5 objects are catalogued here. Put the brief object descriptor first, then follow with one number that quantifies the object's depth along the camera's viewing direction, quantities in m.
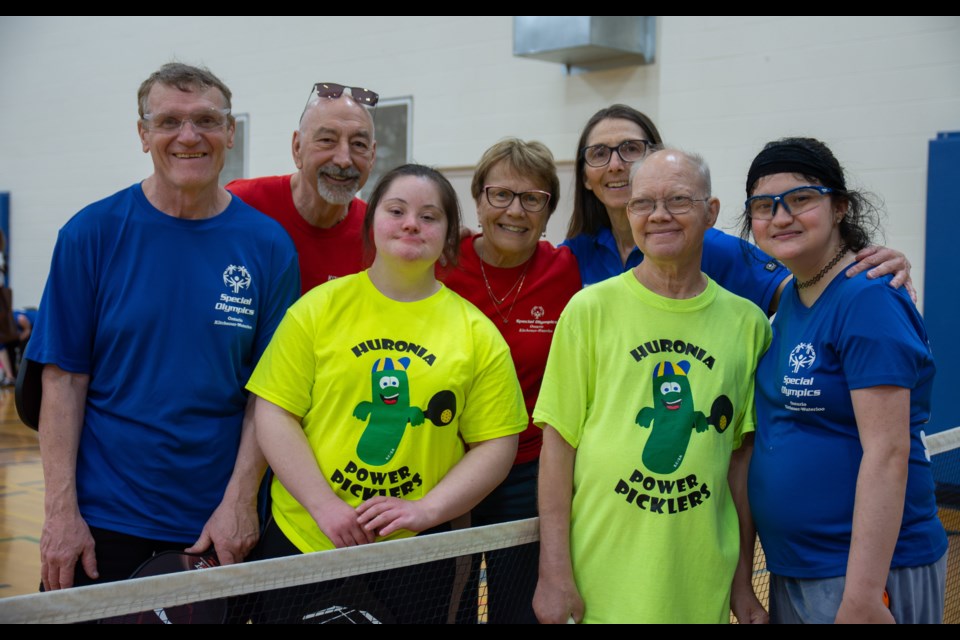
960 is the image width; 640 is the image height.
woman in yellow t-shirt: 2.25
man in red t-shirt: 2.99
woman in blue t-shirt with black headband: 2.02
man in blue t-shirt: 2.38
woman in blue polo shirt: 2.75
